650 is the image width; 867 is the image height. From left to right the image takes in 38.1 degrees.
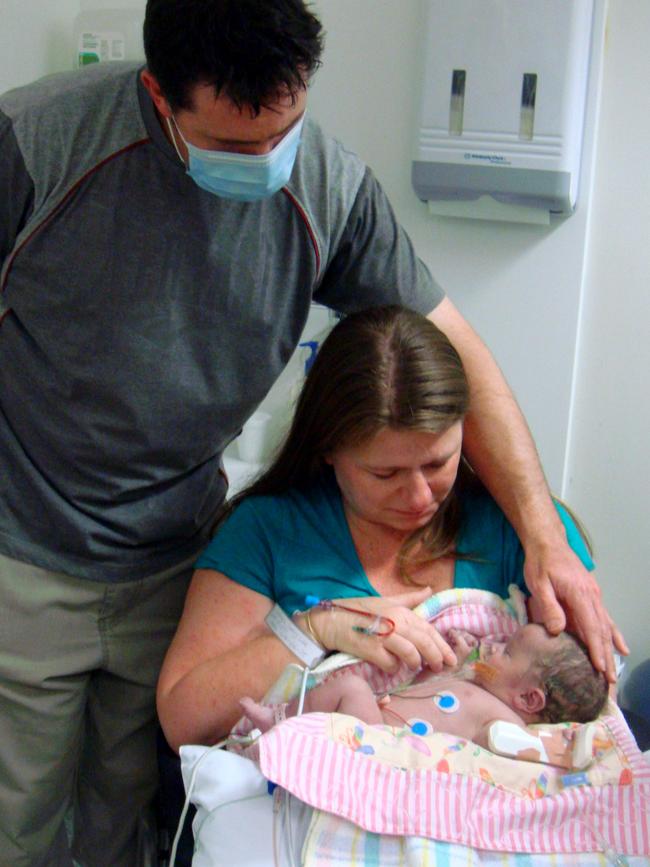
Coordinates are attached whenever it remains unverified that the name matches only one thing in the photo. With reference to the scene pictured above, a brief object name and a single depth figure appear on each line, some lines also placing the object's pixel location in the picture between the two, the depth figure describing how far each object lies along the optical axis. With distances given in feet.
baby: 4.47
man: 3.99
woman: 4.71
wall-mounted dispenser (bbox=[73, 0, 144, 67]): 8.37
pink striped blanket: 3.89
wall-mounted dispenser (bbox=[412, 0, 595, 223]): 7.13
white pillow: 3.89
